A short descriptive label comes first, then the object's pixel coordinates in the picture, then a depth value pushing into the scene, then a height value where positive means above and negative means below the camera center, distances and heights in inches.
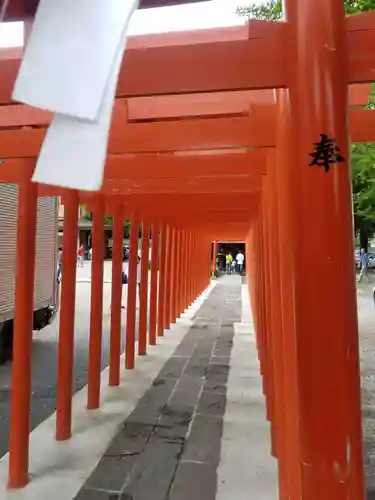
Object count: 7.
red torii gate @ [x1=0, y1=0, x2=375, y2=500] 61.7 +14.2
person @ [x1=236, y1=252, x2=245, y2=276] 1230.3 +40.8
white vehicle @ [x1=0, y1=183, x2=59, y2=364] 267.9 +9.9
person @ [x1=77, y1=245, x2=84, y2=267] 1016.5 +47.0
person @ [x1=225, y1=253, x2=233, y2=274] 1306.6 +43.3
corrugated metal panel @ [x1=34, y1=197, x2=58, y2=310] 316.5 +18.7
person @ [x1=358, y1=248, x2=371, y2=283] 830.8 +26.3
